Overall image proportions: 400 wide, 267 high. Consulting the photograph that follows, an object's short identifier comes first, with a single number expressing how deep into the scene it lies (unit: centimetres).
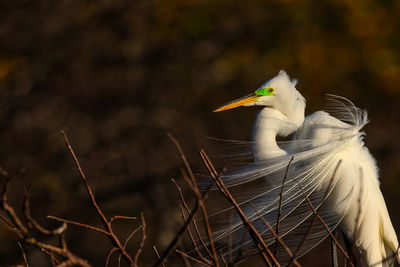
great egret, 1556
